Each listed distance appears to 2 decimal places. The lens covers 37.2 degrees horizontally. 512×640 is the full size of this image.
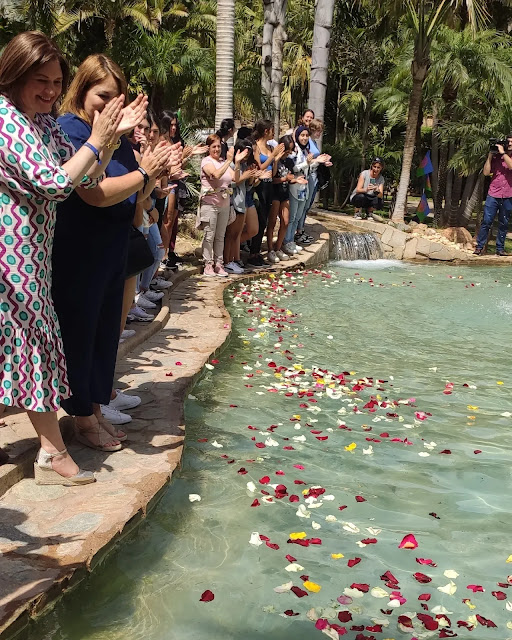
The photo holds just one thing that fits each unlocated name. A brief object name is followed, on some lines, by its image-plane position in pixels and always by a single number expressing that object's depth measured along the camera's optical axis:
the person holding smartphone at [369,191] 16.88
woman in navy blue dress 3.86
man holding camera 15.06
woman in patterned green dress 3.28
